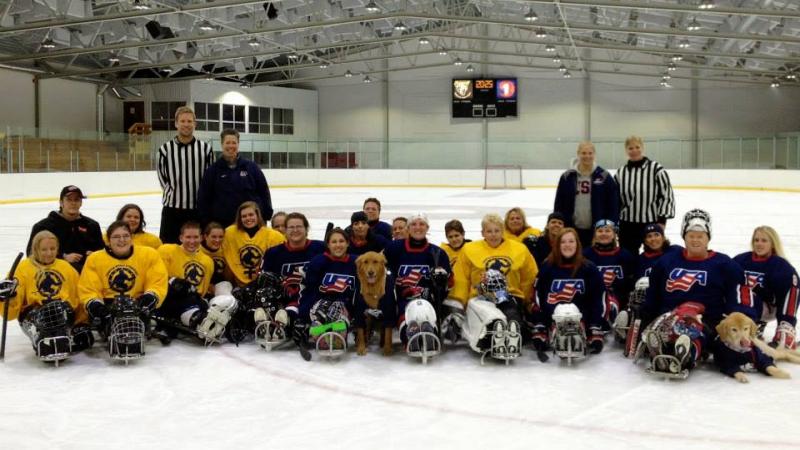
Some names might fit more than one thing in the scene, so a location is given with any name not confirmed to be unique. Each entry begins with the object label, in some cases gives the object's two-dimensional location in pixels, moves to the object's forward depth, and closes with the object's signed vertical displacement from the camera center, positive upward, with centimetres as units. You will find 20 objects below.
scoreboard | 3191 +447
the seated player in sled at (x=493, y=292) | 449 -54
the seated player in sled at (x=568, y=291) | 468 -52
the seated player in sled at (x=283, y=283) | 487 -49
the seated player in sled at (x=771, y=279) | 467 -46
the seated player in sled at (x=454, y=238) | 536 -22
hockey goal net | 2728 +101
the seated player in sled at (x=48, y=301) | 443 -55
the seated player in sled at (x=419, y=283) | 455 -48
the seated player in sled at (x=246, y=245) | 552 -27
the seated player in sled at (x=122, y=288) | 446 -50
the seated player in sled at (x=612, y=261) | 515 -37
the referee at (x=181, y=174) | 595 +25
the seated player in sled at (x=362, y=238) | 541 -22
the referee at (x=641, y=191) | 591 +11
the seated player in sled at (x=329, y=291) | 470 -53
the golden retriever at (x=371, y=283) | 469 -47
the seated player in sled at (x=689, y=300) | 414 -53
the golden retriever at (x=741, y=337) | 411 -71
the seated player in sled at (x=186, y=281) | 500 -49
